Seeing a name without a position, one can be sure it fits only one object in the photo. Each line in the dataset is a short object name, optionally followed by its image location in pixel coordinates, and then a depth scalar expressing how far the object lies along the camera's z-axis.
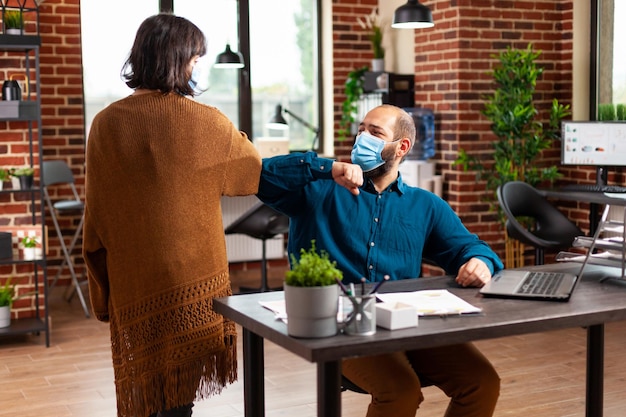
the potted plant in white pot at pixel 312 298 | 1.91
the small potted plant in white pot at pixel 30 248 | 5.00
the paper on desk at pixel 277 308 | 2.12
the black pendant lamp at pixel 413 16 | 5.58
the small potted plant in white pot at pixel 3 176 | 4.91
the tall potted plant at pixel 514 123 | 5.89
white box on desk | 1.99
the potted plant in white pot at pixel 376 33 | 7.02
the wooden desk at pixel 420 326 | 1.90
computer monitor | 5.74
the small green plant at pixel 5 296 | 5.01
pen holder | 1.94
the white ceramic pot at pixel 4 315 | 5.00
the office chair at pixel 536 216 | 5.32
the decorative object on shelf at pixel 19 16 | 4.93
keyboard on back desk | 5.49
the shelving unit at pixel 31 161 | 4.88
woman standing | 2.33
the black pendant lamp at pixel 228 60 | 6.76
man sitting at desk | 2.54
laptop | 2.33
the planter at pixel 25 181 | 4.98
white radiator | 6.98
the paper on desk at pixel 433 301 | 2.15
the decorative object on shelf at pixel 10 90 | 4.91
